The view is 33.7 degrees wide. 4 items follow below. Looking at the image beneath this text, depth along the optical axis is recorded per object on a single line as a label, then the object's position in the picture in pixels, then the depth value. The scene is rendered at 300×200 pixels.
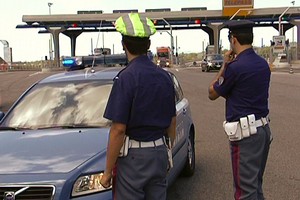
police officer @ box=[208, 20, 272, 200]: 3.99
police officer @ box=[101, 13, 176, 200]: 3.13
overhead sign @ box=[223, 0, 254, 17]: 65.38
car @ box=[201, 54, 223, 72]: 42.79
